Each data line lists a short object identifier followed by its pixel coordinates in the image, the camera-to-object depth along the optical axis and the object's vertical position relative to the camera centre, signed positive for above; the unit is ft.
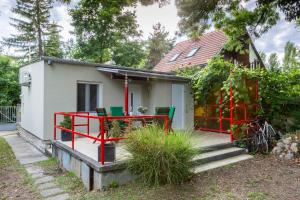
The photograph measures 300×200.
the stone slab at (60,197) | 14.92 -5.96
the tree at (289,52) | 87.51 +19.90
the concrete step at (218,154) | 19.39 -4.58
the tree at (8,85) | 49.59 +4.29
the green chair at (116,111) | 25.52 -0.72
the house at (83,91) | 25.91 +1.72
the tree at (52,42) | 83.56 +22.80
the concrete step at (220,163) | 18.11 -5.05
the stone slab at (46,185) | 16.79 -5.92
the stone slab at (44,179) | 17.90 -5.87
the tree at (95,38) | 62.27 +18.96
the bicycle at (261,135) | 24.89 -3.41
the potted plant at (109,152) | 15.59 -3.19
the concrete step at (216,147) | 21.46 -4.16
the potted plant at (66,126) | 23.51 -2.25
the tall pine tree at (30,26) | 77.56 +27.33
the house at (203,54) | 45.17 +10.59
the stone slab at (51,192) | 15.57 -5.95
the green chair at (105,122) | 20.32 -1.55
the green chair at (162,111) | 23.36 -0.66
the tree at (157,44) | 110.83 +28.88
